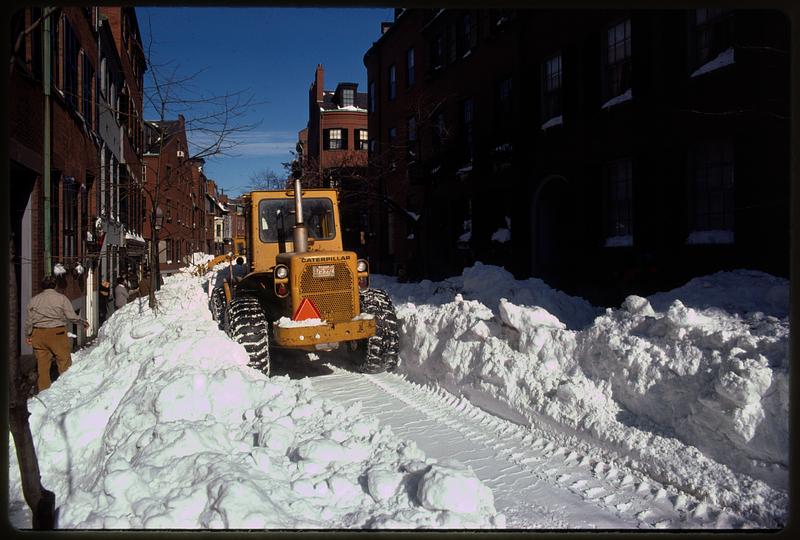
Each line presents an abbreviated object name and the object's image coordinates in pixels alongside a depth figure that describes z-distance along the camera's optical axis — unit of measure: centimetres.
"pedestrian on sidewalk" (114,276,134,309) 1514
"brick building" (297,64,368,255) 2162
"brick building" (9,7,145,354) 936
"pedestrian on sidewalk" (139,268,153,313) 1479
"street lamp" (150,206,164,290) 1202
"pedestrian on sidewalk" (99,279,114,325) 1571
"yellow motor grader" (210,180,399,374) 867
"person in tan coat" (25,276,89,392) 866
